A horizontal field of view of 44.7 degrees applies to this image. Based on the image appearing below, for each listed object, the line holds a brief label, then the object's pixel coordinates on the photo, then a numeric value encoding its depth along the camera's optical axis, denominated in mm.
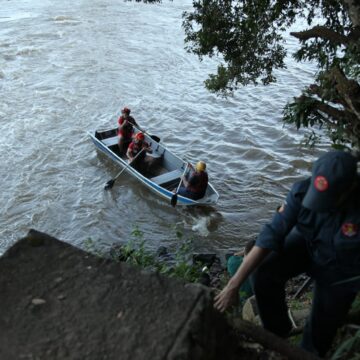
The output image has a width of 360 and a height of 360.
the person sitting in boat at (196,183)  10648
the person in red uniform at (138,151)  12359
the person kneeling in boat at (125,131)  13266
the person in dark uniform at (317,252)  2770
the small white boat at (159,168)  11098
